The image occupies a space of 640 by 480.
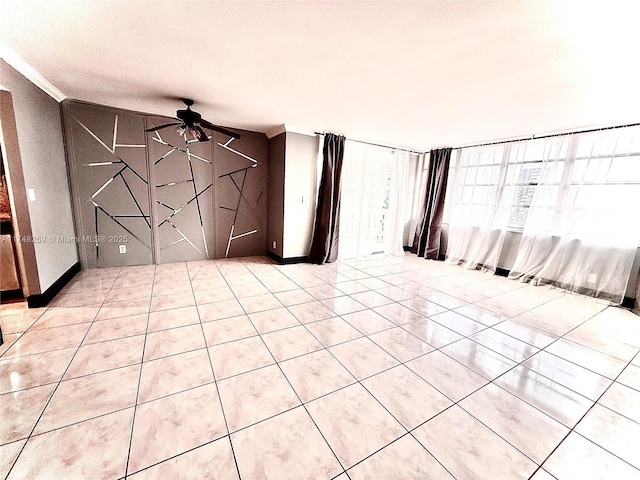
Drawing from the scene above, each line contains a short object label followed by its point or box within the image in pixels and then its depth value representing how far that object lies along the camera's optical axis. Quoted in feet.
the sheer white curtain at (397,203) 18.31
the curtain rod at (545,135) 11.26
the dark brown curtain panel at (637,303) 10.66
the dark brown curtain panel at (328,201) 15.03
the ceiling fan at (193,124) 9.98
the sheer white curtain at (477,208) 15.24
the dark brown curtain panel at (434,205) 17.71
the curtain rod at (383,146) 16.08
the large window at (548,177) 11.28
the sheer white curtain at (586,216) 11.10
